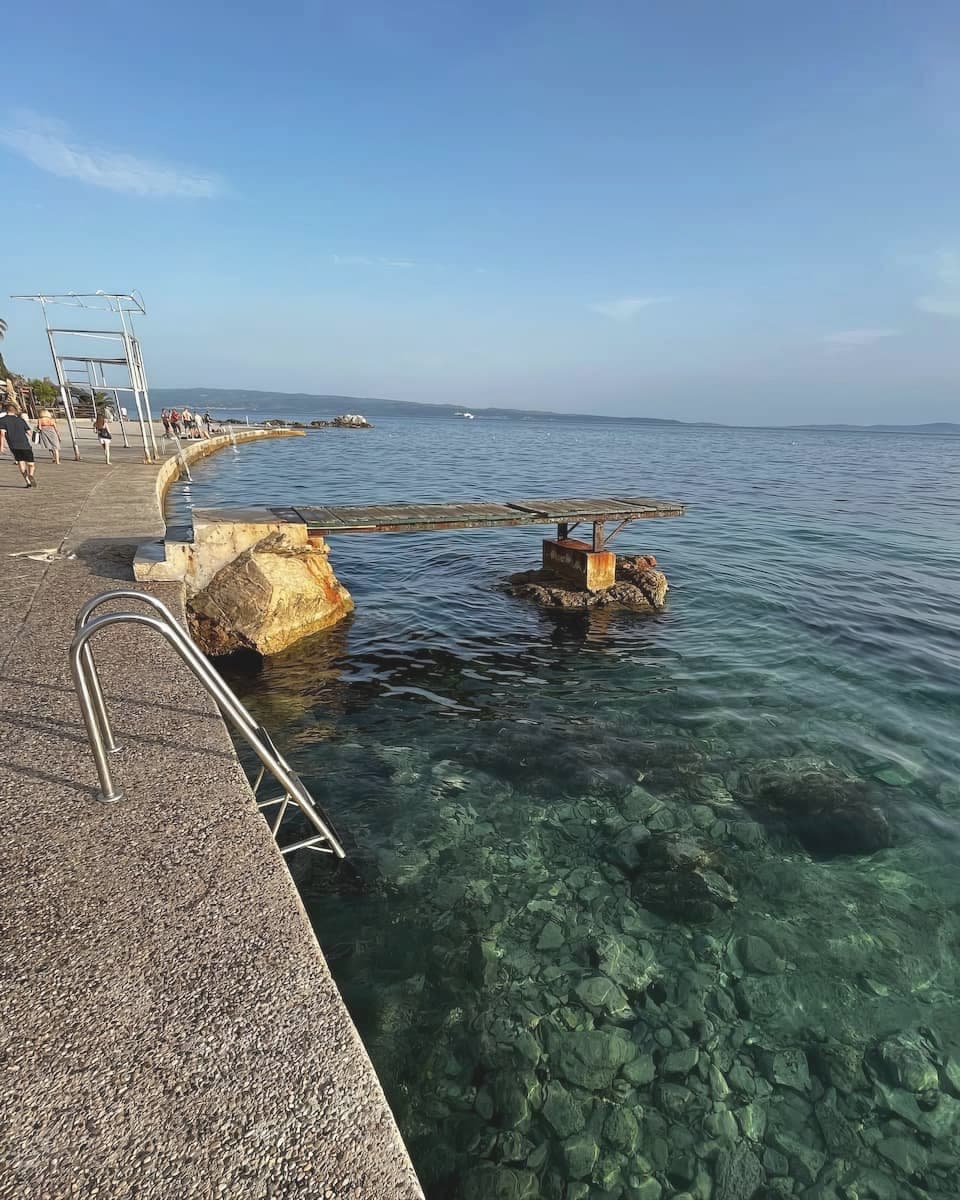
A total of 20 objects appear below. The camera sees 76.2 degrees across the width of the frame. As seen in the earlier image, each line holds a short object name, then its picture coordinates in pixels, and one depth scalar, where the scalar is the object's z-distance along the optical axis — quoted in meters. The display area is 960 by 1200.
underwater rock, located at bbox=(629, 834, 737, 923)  4.32
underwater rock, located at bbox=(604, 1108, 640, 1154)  3.00
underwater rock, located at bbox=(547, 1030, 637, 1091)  3.27
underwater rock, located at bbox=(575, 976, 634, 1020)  3.60
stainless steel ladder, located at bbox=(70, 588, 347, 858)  3.00
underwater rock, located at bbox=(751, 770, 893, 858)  5.05
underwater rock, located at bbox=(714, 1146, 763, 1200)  2.85
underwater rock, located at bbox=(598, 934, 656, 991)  3.79
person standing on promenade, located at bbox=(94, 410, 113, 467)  19.08
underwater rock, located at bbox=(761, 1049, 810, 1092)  3.29
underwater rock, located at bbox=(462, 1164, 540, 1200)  2.79
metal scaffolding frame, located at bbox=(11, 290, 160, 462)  17.31
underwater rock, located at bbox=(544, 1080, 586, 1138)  3.05
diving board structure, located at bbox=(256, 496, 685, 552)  9.11
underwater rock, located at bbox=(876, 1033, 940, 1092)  3.29
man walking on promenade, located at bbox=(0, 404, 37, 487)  12.16
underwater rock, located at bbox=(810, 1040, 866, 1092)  3.29
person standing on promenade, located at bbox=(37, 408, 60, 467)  17.83
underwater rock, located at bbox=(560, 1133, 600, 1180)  2.90
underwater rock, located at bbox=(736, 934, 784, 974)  3.91
